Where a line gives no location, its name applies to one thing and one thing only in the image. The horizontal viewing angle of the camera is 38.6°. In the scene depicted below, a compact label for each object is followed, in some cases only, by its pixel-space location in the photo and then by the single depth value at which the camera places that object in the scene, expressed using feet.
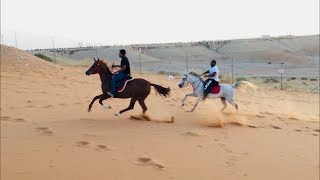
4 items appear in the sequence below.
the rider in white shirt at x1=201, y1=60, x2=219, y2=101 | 47.86
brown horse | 39.60
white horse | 49.57
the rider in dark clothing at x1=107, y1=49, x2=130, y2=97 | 39.34
